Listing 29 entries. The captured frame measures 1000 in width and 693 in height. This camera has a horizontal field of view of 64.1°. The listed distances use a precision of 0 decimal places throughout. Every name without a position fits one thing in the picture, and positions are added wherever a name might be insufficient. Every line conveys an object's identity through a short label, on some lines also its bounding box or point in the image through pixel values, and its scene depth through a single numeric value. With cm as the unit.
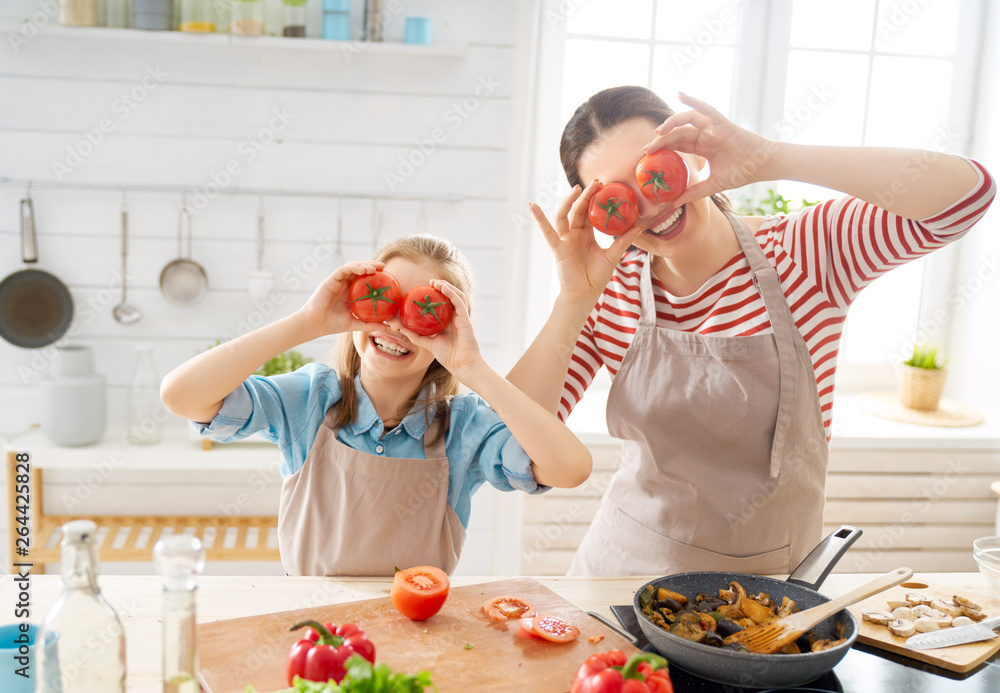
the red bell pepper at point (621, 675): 77
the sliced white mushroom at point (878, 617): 110
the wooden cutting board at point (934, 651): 102
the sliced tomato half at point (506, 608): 106
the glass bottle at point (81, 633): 66
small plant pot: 268
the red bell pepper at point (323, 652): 81
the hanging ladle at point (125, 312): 244
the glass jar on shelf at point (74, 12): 222
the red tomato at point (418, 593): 102
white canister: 227
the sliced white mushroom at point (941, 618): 111
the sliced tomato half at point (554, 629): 99
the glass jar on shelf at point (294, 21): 232
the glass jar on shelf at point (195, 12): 228
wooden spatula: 94
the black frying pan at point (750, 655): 88
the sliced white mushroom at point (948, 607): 115
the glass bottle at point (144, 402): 235
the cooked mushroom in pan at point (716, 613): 97
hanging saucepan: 244
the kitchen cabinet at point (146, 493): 230
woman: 131
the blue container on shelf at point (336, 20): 233
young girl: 122
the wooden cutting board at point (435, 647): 91
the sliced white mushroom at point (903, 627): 107
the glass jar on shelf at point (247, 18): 228
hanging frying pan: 236
